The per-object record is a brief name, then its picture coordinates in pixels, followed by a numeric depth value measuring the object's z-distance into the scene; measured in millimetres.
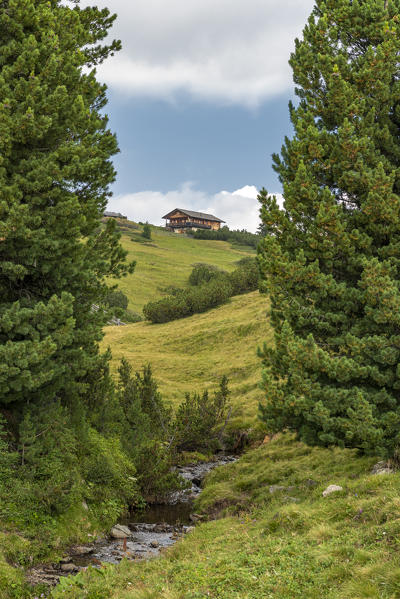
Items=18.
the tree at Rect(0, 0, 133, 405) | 11617
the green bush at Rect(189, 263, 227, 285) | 89288
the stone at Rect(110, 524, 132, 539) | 13445
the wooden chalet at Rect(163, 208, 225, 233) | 170000
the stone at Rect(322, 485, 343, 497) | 11674
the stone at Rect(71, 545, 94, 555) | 11806
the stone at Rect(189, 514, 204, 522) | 15005
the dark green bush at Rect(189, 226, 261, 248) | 155875
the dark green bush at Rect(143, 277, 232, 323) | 59875
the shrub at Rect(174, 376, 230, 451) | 22750
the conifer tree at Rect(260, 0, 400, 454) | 11875
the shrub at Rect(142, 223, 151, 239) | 139125
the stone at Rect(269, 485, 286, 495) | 14484
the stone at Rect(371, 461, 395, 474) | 11625
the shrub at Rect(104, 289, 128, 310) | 77188
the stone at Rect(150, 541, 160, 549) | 12644
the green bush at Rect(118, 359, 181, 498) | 17031
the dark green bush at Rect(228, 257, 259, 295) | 64375
